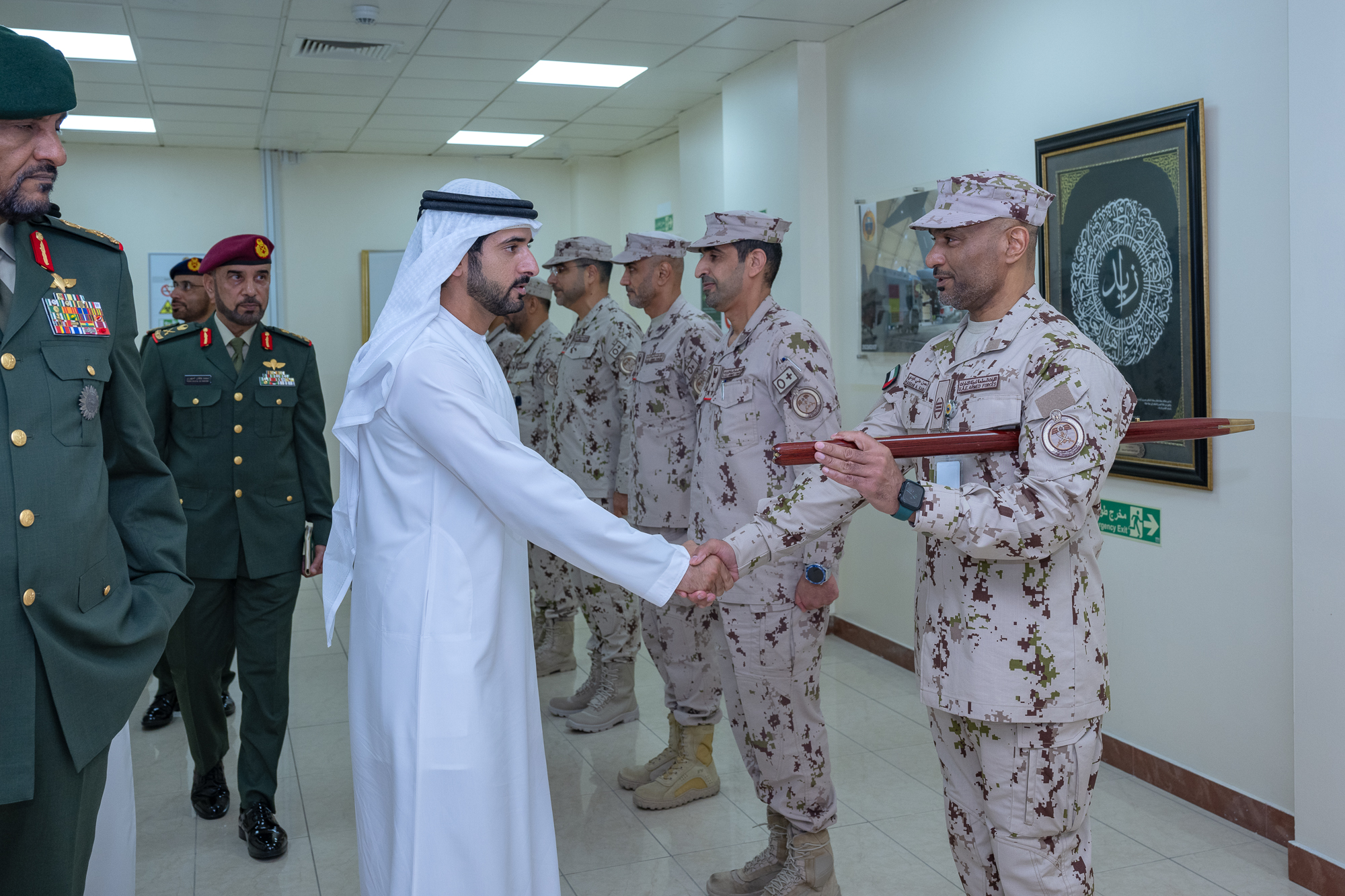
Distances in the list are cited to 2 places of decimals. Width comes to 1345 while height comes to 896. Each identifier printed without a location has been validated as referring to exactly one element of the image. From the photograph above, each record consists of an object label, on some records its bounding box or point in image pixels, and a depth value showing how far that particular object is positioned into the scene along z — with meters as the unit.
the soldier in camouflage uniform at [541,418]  5.39
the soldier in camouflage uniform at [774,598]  2.96
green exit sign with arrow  3.70
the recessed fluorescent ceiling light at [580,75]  6.36
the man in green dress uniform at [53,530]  1.48
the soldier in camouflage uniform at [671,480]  3.79
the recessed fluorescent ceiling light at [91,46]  5.44
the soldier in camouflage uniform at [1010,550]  1.99
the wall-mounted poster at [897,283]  4.93
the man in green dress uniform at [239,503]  3.35
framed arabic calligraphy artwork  3.46
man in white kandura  1.99
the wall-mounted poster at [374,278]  9.28
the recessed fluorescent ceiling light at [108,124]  7.59
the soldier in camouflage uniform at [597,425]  4.60
